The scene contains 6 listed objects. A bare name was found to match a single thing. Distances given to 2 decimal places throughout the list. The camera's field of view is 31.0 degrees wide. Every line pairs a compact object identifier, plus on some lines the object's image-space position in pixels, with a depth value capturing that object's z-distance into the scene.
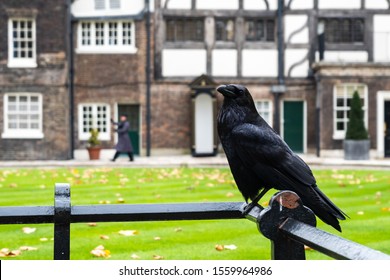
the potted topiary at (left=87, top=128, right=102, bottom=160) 24.36
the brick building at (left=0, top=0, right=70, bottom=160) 24.97
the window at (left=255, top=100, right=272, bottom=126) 26.38
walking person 23.44
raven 2.37
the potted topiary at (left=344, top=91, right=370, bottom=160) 23.70
